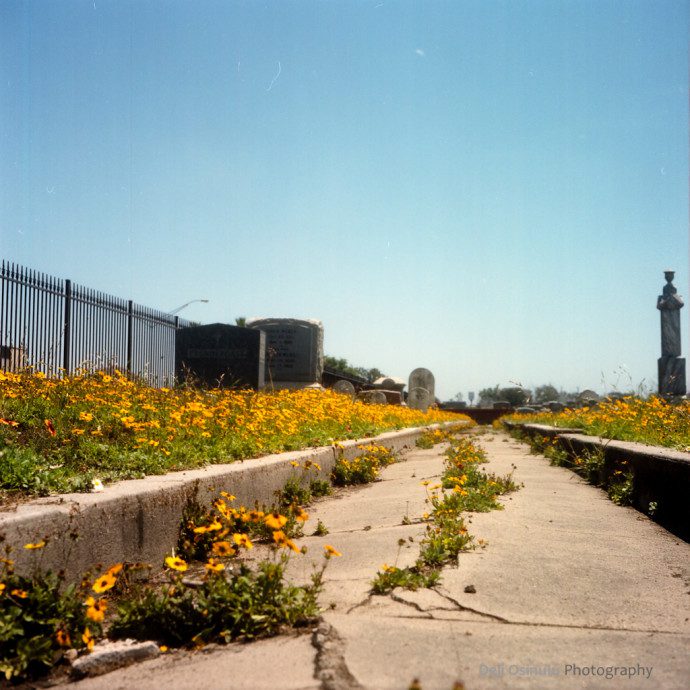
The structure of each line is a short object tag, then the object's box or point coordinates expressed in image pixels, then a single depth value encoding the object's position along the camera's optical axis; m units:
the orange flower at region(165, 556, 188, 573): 2.49
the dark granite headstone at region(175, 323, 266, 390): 15.14
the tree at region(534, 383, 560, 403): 81.83
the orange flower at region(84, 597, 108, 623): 2.18
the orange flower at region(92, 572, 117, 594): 2.31
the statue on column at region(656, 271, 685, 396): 22.88
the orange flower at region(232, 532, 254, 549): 2.57
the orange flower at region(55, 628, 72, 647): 2.22
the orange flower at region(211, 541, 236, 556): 2.55
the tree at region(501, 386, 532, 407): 80.94
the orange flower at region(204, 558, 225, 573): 2.41
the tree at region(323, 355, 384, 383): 66.75
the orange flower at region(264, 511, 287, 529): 2.53
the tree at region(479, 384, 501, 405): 90.84
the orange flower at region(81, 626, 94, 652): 2.29
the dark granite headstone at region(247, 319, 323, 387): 18.84
